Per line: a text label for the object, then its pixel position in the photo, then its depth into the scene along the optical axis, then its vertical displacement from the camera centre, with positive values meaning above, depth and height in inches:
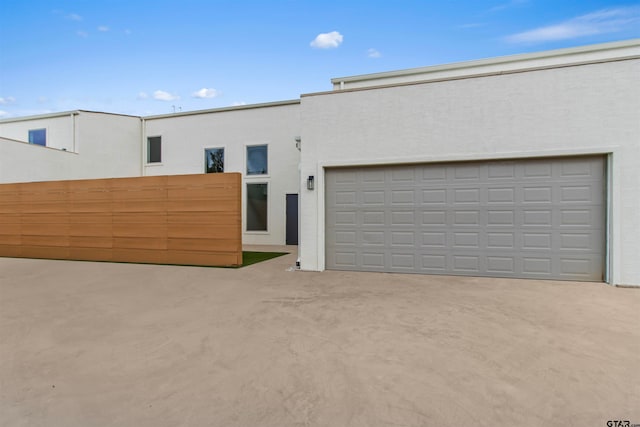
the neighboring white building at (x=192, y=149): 526.3 +100.2
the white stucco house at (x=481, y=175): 230.4 +25.1
